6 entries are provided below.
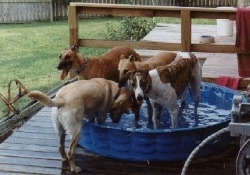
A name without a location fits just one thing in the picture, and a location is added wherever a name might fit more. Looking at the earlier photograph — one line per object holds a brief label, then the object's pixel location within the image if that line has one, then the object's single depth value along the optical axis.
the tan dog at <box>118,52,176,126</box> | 5.19
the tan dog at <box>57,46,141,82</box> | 5.84
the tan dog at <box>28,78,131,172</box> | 4.74
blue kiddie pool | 4.91
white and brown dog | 4.97
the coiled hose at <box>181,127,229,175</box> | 3.25
